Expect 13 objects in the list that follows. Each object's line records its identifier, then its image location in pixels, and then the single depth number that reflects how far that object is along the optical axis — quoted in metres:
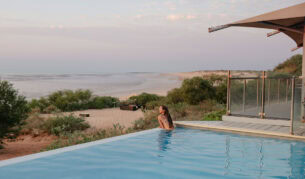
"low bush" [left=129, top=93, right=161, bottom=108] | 21.69
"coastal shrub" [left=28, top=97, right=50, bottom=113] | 18.50
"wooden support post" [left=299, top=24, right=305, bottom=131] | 7.55
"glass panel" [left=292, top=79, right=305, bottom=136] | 7.14
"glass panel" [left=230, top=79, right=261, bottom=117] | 8.88
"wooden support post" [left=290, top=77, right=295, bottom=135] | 6.93
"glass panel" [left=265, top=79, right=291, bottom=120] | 8.16
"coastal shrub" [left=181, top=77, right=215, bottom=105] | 17.78
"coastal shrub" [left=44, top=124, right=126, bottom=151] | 8.43
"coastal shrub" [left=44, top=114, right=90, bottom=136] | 11.44
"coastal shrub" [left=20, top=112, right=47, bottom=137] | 11.80
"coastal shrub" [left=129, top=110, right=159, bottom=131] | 10.73
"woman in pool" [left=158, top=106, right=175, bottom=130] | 8.12
